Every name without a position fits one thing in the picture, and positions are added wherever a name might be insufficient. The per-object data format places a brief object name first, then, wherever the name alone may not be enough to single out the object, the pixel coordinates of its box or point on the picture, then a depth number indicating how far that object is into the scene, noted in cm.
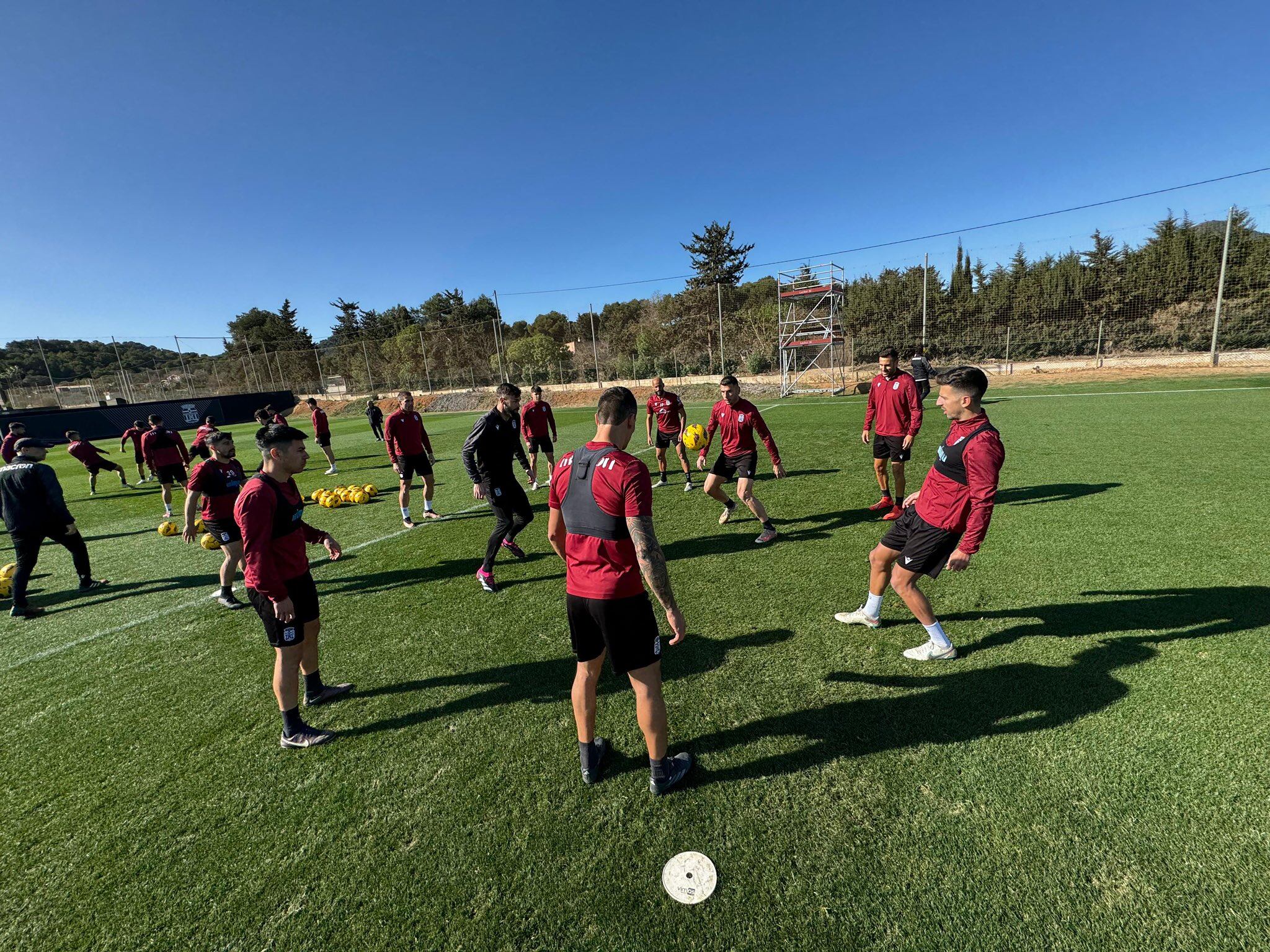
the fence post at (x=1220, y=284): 2553
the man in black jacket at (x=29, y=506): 643
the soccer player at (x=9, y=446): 909
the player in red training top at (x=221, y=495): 588
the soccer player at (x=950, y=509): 367
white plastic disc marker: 254
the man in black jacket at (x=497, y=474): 639
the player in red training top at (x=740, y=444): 728
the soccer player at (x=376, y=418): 2037
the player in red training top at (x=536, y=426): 1008
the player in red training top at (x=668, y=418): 1041
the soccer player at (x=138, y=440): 1501
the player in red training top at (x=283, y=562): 345
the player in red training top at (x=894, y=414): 760
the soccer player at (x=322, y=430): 1586
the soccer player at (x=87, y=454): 1218
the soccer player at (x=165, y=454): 1082
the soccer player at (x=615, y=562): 274
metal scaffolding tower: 2925
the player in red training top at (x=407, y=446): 912
